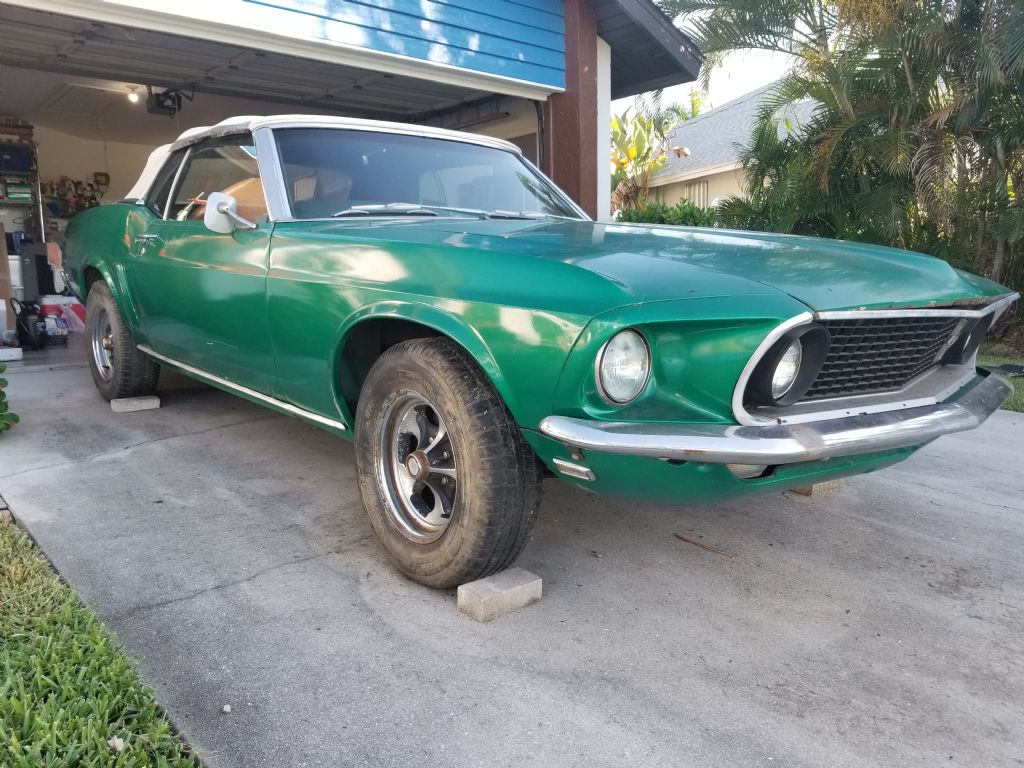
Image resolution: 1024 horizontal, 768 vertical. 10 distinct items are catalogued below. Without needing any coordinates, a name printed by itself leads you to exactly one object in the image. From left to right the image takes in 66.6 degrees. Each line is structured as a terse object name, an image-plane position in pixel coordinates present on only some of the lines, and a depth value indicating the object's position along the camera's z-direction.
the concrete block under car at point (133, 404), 4.81
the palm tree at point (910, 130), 7.42
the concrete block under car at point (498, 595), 2.35
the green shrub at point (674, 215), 12.05
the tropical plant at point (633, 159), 19.59
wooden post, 8.11
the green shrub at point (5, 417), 4.17
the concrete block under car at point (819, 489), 3.46
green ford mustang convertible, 1.97
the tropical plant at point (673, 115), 26.36
